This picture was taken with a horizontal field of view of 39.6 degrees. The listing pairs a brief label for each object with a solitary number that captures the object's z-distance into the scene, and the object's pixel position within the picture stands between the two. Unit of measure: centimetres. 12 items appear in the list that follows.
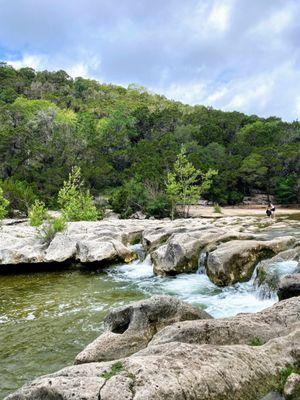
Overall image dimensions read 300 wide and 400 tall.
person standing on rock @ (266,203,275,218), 5097
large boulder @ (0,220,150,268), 2617
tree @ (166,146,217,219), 5494
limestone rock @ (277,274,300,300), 1303
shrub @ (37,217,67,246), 2881
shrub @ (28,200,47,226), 3319
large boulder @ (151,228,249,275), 2308
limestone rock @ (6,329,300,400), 559
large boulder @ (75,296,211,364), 991
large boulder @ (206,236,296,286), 1961
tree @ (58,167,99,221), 4288
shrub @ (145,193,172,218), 6072
